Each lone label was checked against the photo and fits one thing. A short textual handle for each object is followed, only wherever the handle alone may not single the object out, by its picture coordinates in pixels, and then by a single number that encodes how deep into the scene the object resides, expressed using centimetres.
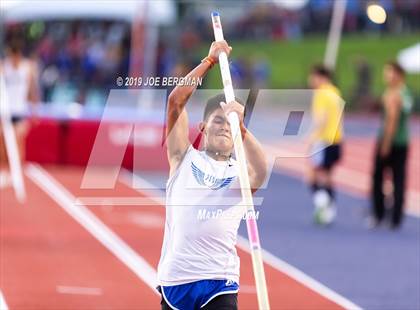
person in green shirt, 1599
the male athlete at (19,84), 1847
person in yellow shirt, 1631
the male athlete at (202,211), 682
